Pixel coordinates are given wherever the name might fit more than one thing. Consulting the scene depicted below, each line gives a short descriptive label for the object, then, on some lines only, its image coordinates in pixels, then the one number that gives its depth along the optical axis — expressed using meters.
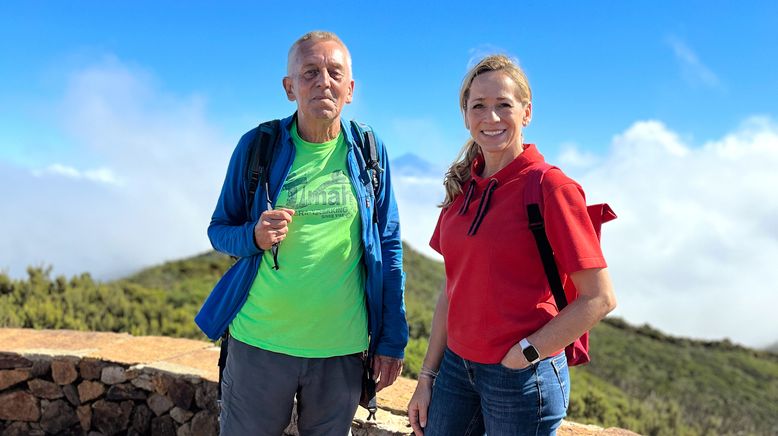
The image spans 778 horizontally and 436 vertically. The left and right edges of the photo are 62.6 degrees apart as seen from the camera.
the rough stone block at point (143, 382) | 4.10
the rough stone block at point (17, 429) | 4.49
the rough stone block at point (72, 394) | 4.37
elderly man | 2.32
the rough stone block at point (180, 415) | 3.96
